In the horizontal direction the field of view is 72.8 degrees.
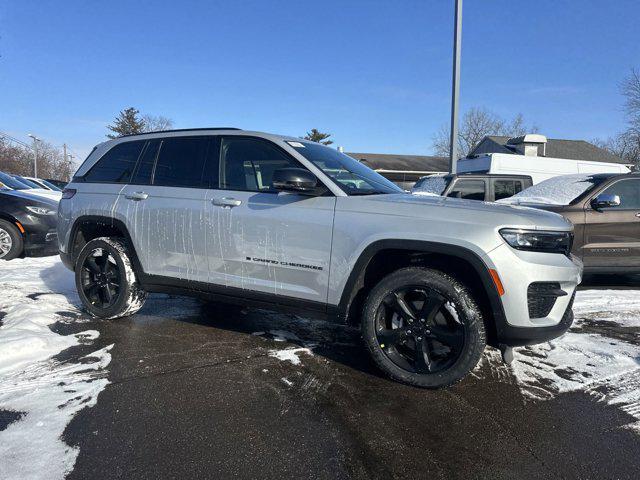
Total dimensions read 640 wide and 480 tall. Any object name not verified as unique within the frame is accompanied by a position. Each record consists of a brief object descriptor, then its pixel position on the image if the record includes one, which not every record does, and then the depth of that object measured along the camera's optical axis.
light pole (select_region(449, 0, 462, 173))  10.20
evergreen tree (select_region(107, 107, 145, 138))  60.89
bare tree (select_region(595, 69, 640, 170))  41.59
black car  7.50
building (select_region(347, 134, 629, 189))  35.06
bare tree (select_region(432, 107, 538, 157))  58.38
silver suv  2.78
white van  11.81
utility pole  48.04
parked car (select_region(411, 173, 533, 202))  8.71
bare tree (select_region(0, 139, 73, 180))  53.09
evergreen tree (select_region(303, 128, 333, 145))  48.02
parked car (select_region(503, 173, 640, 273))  5.82
